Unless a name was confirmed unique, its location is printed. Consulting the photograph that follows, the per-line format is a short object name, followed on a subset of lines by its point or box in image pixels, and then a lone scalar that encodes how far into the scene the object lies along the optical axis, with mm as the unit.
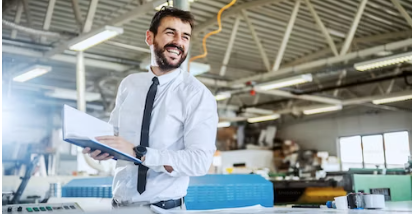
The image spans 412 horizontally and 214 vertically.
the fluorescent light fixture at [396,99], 10330
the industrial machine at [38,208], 1299
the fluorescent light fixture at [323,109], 12102
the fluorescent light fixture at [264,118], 14023
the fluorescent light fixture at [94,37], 5763
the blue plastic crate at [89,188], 2757
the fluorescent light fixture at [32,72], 7208
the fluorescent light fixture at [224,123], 13531
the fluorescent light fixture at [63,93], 9961
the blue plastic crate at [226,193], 2537
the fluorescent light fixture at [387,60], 7035
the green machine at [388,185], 4816
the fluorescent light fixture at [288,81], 8172
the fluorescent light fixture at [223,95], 10289
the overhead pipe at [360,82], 10070
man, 1617
